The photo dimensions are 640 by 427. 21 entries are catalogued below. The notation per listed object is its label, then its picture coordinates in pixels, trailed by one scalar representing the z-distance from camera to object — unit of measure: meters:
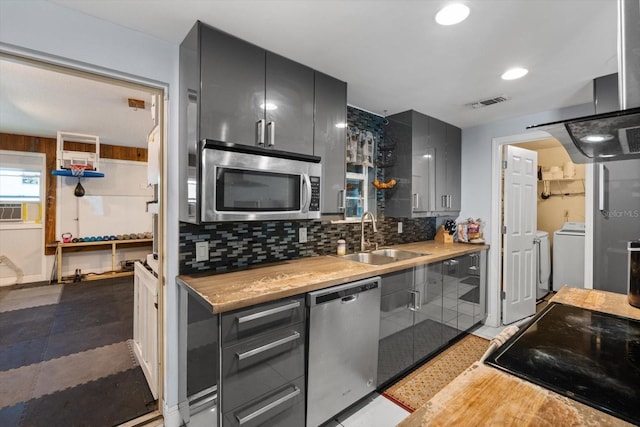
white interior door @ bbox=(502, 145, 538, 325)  3.23
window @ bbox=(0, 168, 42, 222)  4.67
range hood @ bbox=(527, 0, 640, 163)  0.89
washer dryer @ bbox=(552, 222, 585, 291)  3.98
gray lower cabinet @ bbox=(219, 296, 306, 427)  1.30
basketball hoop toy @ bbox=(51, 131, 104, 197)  4.54
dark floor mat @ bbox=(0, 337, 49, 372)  2.42
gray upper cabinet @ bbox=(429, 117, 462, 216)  3.16
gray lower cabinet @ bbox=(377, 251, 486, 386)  2.07
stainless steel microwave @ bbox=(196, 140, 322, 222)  1.50
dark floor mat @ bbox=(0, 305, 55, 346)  2.91
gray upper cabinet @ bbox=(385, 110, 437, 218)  2.88
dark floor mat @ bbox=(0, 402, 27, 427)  1.76
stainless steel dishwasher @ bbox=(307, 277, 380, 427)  1.60
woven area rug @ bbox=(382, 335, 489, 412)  2.02
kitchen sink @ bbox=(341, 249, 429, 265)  2.66
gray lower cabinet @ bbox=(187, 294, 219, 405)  1.38
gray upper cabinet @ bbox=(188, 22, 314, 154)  1.54
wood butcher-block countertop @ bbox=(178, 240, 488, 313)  1.36
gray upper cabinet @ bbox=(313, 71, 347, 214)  2.02
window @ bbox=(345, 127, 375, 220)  2.75
